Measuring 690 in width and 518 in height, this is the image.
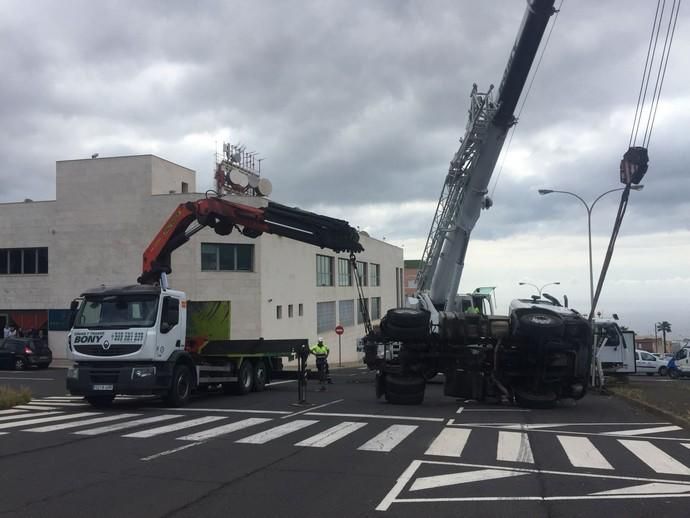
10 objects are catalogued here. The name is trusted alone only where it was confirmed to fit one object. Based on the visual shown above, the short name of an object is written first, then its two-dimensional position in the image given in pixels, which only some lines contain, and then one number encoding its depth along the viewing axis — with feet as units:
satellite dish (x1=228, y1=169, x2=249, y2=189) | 138.93
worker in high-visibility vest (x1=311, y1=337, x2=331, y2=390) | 73.67
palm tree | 366.55
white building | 126.00
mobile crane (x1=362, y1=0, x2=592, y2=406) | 54.39
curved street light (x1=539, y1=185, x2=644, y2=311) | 115.55
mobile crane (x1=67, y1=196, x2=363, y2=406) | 52.16
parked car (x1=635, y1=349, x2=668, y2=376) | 134.41
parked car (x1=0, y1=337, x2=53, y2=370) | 110.22
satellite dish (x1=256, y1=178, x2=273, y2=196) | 143.54
